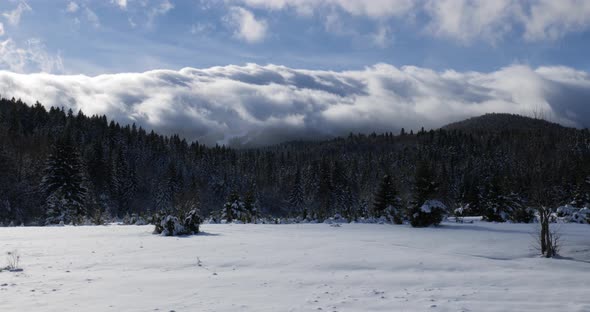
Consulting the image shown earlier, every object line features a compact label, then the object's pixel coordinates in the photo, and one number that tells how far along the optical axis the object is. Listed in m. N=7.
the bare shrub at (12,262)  10.69
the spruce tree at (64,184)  41.19
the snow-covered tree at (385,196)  41.94
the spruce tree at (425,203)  29.46
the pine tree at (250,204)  48.27
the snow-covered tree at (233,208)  44.34
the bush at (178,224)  20.94
